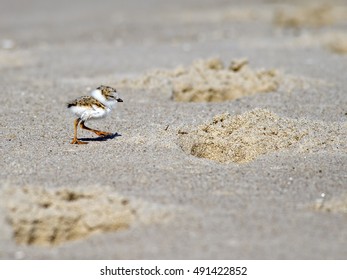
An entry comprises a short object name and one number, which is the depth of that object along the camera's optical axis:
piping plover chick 12.67
